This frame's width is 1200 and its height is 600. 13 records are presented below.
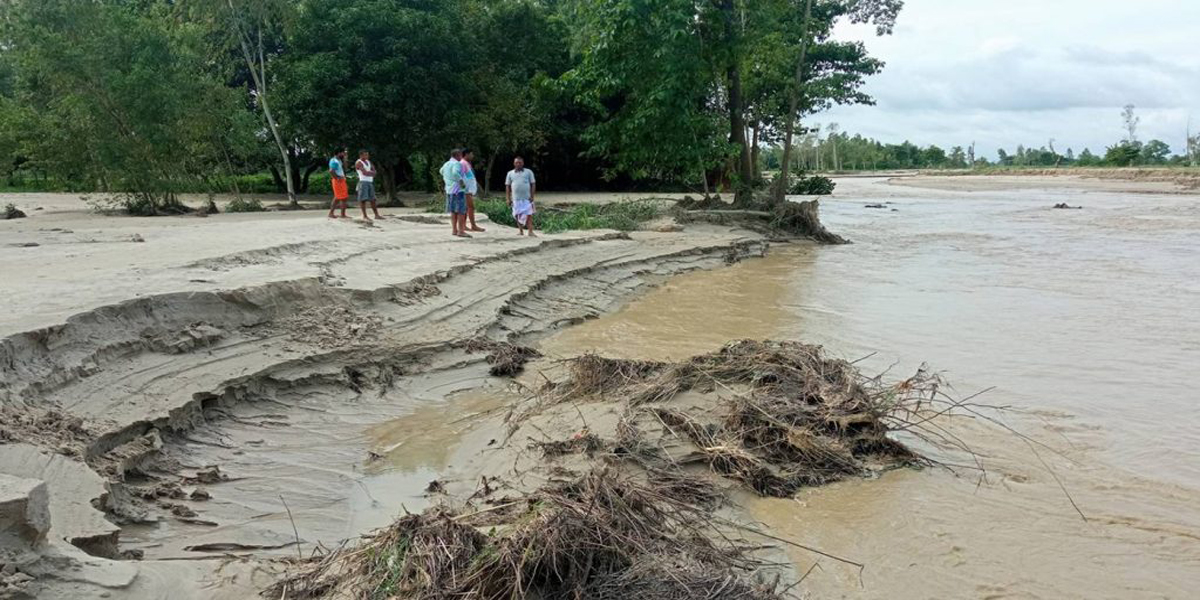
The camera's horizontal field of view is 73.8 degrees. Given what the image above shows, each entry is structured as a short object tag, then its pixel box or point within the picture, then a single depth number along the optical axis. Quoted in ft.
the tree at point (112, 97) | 64.80
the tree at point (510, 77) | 87.61
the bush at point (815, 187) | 134.92
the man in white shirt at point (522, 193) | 47.83
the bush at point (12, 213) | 65.41
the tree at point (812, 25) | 72.90
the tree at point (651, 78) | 66.33
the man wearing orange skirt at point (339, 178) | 50.78
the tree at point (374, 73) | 76.07
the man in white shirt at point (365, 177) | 50.55
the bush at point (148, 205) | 70.54
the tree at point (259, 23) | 78.23
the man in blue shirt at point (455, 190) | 44.19
